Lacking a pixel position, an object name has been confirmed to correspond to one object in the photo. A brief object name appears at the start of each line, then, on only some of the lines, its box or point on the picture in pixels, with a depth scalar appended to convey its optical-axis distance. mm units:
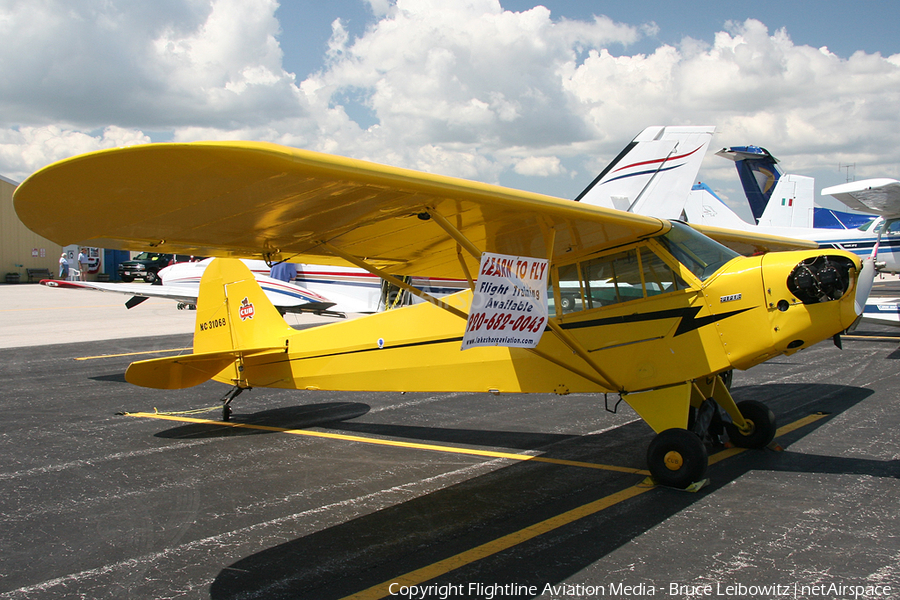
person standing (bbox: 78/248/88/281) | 36281
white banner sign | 4016
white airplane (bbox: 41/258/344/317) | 12922
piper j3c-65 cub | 3045
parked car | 40562
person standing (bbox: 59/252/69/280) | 34438
